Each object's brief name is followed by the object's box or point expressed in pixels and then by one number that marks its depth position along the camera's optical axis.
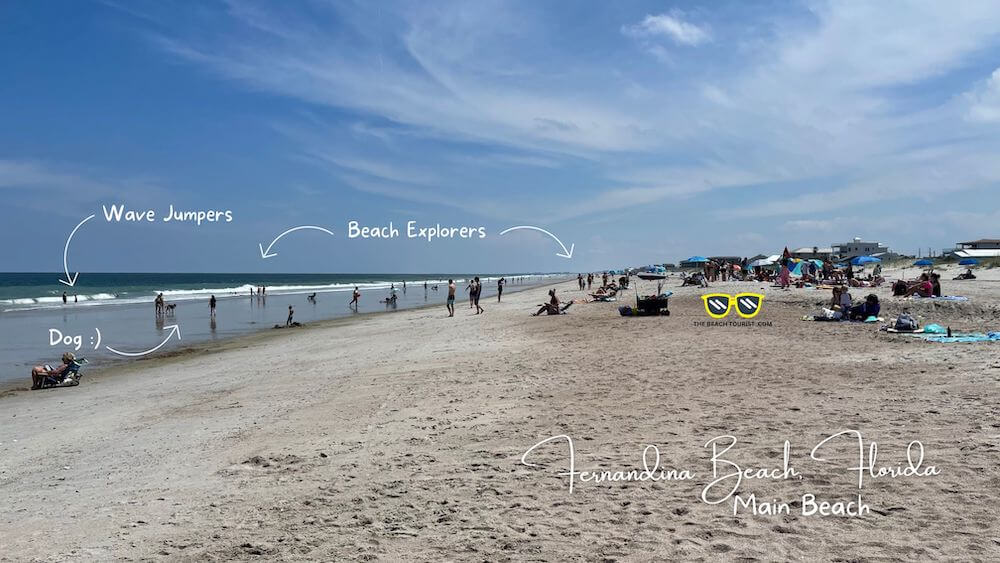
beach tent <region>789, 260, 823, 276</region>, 40.34
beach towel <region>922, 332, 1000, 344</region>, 12.88
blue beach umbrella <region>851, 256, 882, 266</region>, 39.51
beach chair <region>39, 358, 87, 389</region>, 14.50
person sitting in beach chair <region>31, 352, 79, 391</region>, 14.45
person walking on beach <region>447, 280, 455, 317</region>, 27.90
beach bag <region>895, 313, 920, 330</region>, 15.04
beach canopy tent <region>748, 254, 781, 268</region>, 56.70
